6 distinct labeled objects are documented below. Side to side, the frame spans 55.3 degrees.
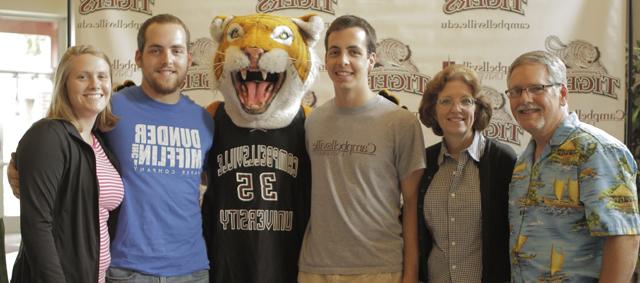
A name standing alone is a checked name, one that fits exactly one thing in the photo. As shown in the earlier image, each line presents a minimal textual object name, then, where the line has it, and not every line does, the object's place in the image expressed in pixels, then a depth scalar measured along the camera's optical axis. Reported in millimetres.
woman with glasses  2123
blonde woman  1867
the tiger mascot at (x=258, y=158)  2350
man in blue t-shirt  2168
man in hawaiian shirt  1740
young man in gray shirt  2225
